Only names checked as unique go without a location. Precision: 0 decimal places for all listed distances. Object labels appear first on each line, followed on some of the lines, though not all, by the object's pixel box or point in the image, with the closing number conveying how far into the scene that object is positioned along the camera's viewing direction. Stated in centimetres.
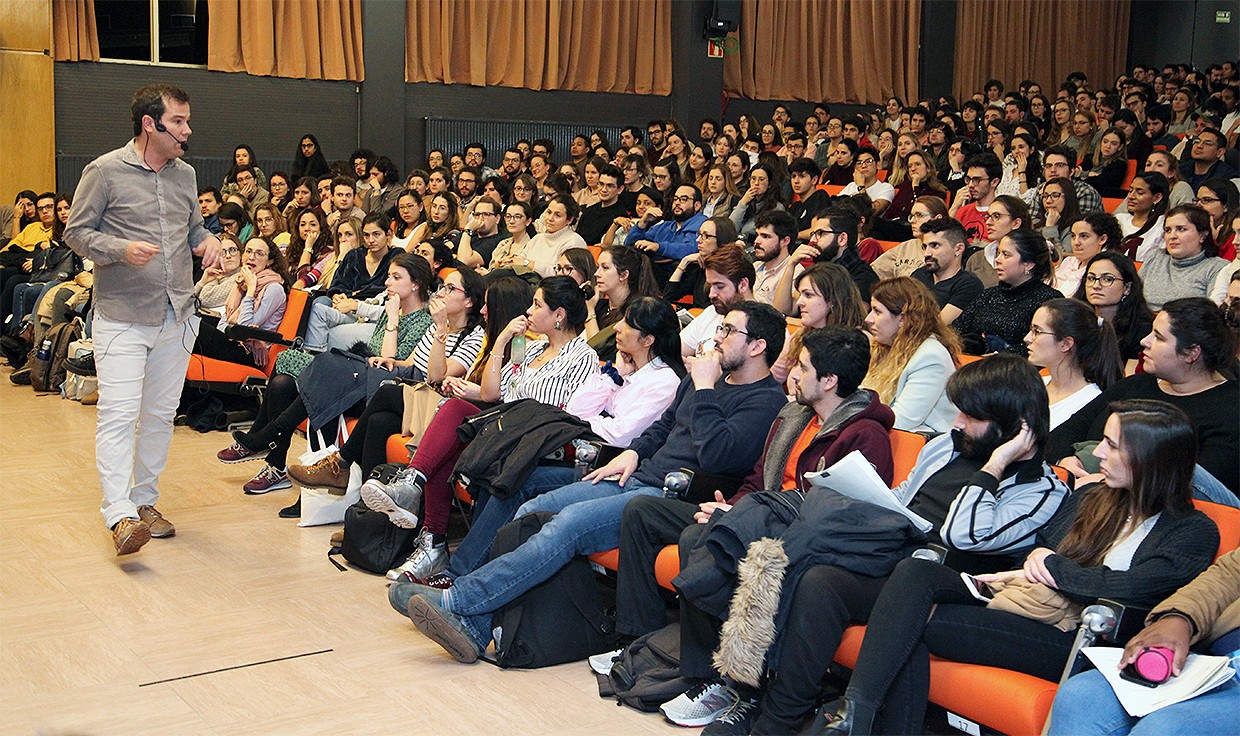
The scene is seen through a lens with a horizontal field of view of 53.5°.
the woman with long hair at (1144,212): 553
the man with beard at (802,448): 300
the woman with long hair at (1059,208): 566
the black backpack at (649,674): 295
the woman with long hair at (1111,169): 755
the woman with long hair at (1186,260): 453
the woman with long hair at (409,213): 747
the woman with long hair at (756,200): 731
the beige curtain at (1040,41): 1364
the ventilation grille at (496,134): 1169
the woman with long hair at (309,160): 1036
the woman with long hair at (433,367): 427
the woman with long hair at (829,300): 379
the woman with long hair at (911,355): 349
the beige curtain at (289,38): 1076
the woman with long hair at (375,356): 486
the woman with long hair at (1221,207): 525
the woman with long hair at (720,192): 761
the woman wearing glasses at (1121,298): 378
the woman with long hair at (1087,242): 476
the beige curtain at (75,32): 1008
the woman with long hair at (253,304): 578
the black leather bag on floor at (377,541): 397
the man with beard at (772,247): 511
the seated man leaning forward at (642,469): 317
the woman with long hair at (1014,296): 418
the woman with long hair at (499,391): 383
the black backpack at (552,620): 322
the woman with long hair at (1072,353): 321
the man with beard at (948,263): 456
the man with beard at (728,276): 439
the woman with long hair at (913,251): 527
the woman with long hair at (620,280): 474
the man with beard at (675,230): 652
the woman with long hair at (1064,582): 241
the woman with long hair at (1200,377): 292
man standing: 390
